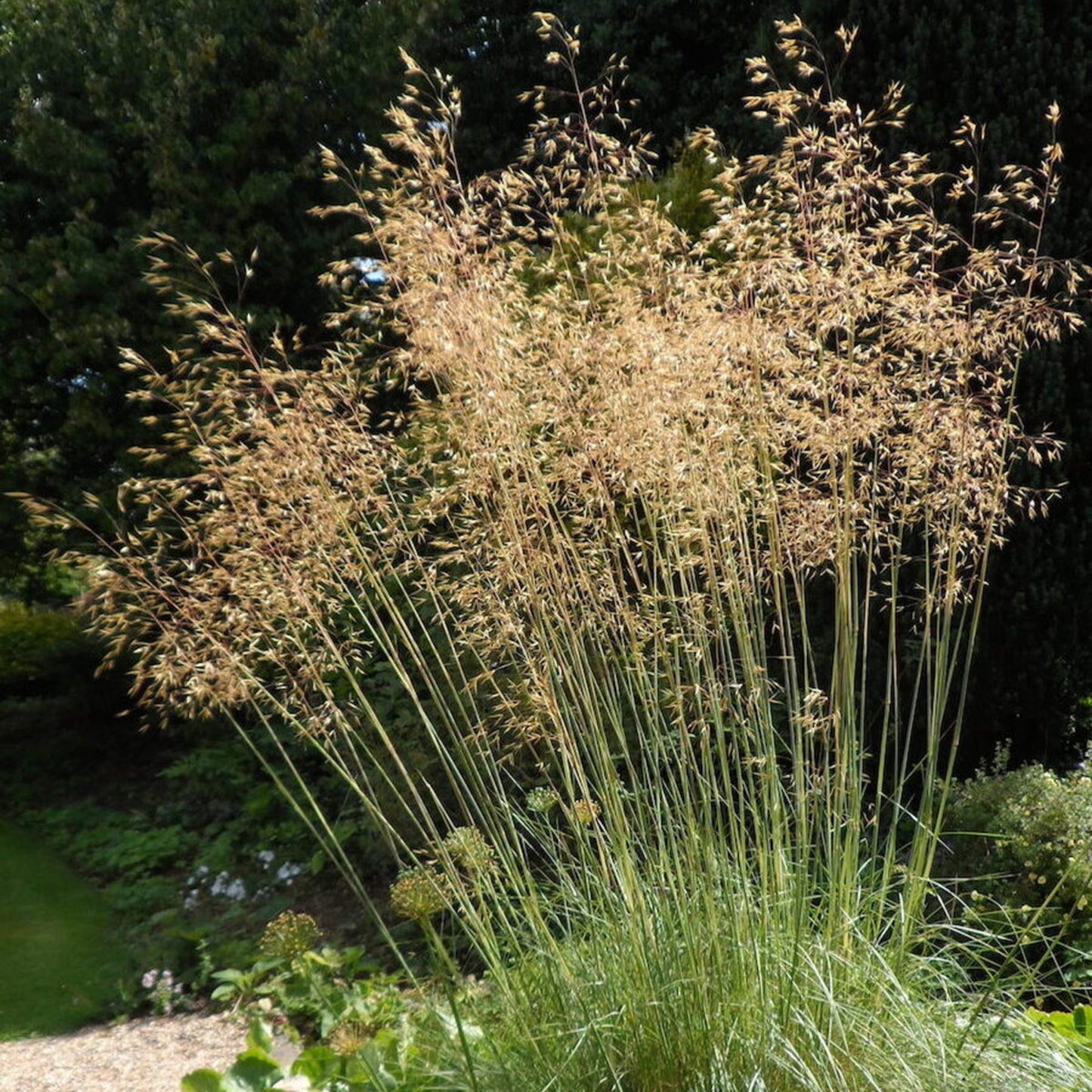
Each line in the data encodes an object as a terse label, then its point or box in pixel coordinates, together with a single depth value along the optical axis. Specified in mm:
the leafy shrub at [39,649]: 8930
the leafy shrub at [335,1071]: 2643
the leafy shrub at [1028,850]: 3584
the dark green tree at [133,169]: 6840
